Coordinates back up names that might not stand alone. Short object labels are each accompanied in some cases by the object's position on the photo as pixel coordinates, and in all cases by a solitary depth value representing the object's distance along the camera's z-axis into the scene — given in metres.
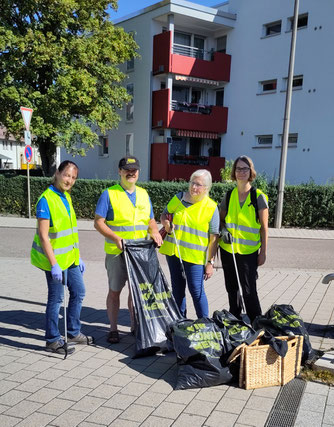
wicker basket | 3.40
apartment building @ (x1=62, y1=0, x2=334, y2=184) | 20.64
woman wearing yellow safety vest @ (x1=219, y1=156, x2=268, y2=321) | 4.20
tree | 17.69
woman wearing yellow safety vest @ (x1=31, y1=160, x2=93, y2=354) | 3.89
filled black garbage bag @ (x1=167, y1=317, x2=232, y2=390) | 3.46
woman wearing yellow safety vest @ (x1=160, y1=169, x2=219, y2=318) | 4.26
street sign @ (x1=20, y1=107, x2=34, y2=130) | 12.66
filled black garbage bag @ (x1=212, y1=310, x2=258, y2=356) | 3.62
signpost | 12.74
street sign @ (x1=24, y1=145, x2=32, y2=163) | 13.56
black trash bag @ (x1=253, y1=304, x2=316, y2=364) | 3.83
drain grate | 2.99
